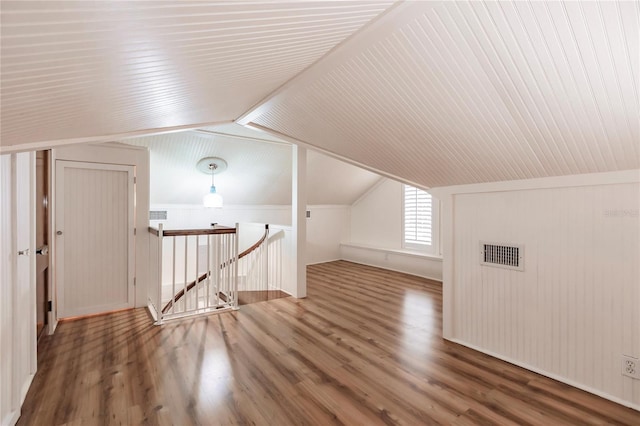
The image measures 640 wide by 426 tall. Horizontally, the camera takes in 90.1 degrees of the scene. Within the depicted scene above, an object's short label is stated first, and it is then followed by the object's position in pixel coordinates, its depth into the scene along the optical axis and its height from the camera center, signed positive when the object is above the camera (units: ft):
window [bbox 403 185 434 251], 19.86 -0.50
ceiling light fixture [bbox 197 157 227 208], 15.03 +2.19
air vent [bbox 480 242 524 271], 8.39 -1.18
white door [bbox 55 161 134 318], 11.48 -0.96
